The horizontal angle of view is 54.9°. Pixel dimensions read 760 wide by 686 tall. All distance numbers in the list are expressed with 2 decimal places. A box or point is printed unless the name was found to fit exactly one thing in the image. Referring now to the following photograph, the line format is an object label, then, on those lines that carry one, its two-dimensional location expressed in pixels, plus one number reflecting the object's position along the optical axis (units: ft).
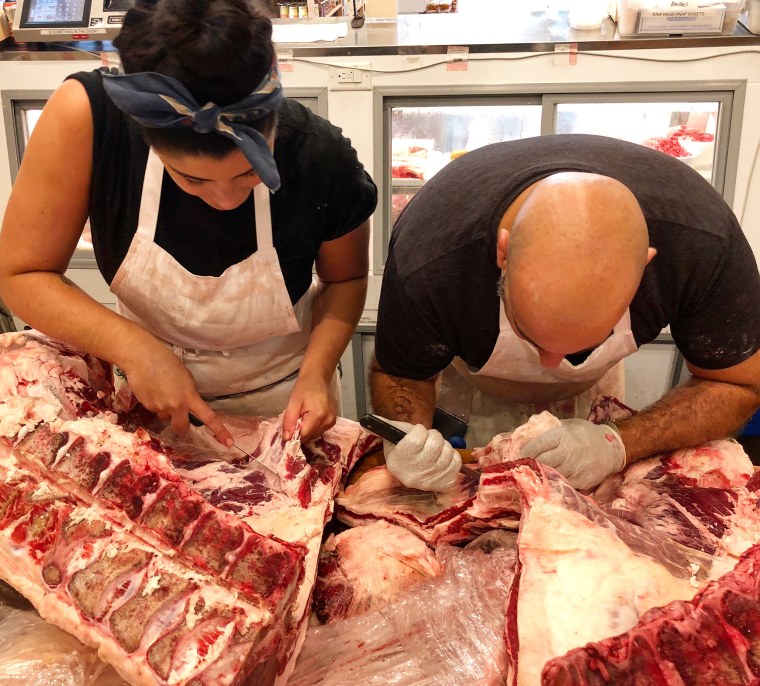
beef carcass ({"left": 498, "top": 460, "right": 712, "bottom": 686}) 4.08
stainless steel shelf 12.20
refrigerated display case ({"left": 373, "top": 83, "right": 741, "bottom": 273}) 12.68
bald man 5.18
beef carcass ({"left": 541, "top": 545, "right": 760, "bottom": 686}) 3.76
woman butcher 4.69
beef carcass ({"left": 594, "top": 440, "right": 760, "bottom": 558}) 5.12
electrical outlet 12.84
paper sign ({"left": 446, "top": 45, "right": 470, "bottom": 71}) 12.47
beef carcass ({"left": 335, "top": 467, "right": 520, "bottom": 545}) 5.21
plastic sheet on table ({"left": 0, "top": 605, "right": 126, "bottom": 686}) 4.33
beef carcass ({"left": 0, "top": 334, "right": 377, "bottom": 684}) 4.13
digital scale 13.39
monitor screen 13.44
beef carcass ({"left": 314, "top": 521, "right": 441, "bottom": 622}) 5.01
